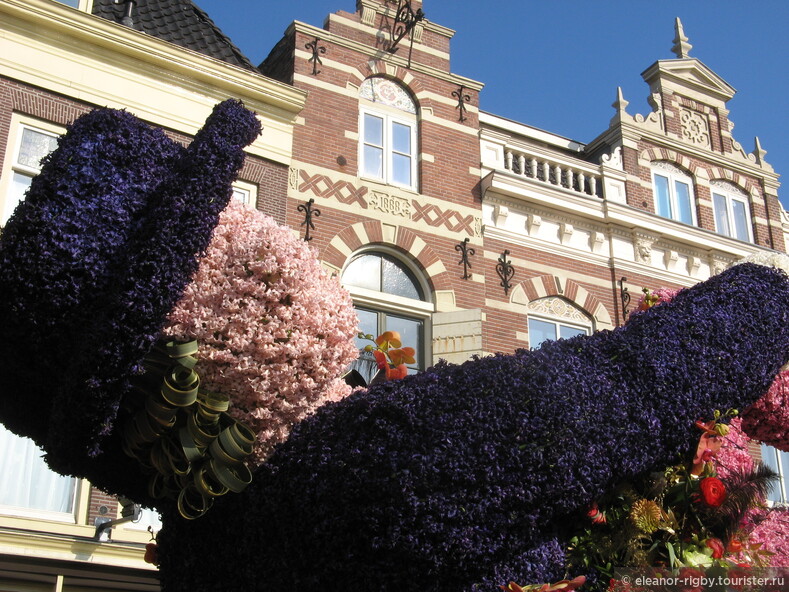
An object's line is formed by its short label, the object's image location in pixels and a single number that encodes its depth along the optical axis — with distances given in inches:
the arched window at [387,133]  495.8
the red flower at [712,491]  182.9
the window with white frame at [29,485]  354.3
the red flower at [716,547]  179.5
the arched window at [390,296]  453.1
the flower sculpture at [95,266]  155.9
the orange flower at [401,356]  211.5
